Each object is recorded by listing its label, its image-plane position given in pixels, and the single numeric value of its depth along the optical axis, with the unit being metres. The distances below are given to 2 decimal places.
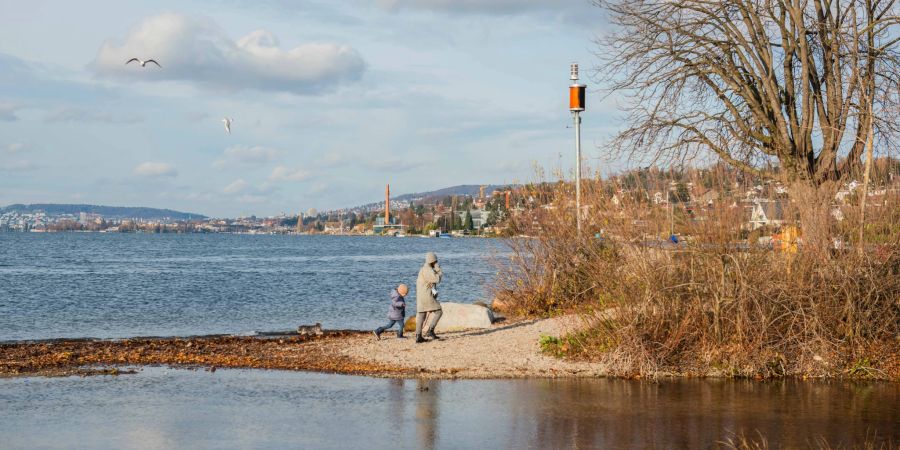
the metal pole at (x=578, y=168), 22.70
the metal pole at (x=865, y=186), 16.82
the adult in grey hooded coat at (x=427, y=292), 19.52
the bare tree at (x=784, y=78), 18.77
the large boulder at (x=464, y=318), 21.89
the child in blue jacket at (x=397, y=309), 20.34
